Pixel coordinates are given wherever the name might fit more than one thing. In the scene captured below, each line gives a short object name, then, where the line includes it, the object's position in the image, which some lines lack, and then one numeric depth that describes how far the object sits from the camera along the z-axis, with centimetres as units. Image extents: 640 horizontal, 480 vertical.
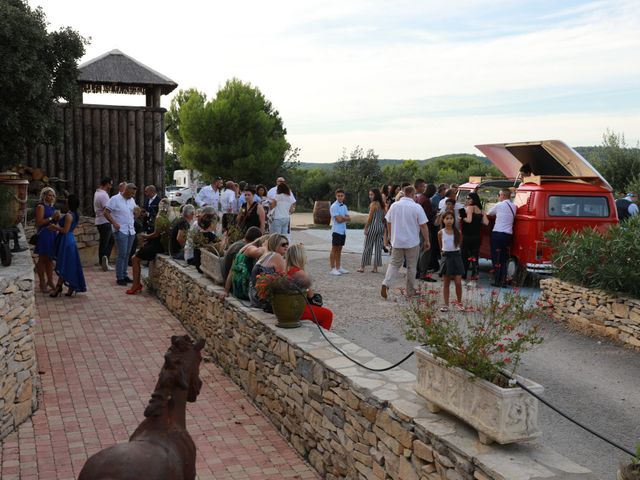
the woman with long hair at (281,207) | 1525
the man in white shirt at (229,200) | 1623
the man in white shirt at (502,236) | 1290
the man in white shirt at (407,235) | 1139
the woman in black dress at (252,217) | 1415
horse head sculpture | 310
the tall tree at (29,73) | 1363
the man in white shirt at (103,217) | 1470
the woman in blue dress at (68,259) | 1216
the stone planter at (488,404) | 395
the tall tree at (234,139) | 4591
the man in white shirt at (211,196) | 1642
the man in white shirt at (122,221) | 1355
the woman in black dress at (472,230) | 1348
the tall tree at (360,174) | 3578
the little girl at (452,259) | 1088
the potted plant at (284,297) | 723
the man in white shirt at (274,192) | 1544
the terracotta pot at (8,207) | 848
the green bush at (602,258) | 955
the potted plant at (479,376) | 398
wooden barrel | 2809
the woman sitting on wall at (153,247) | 1343
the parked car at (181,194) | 3436
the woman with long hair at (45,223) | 1201
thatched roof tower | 1819
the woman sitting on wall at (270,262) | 813
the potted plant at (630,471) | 317
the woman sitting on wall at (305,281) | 776
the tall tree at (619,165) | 2545
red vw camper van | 1250
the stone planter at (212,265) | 985
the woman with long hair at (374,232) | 1408
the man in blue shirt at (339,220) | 1406
